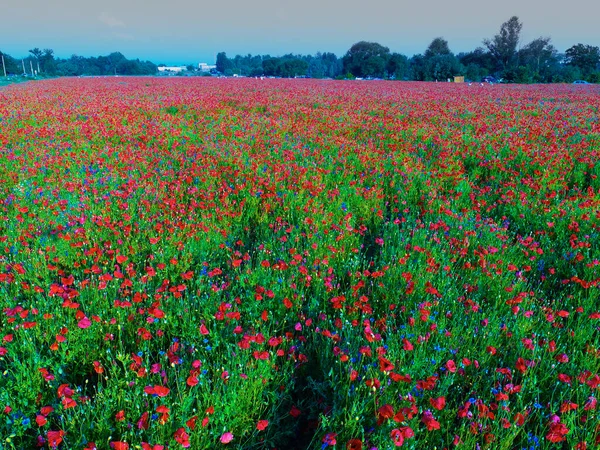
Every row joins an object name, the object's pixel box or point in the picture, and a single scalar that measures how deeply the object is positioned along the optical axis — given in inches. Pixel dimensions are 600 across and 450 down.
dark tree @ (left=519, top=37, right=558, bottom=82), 3048.7
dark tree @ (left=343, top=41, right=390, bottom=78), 3631.9
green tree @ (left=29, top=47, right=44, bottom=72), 5062.5
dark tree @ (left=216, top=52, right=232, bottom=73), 7304.1
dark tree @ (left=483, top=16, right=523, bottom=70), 3085.6
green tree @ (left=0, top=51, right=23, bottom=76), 4052.7
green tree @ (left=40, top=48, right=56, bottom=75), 4670.0
